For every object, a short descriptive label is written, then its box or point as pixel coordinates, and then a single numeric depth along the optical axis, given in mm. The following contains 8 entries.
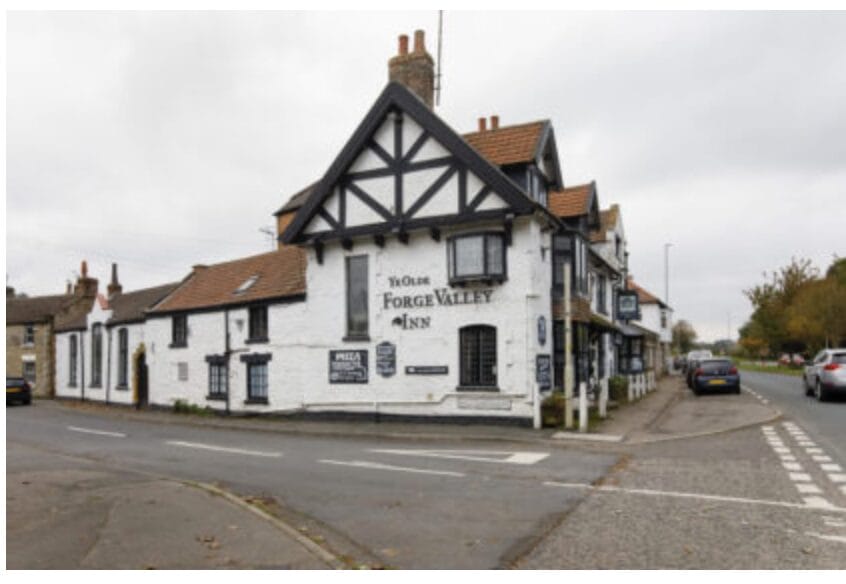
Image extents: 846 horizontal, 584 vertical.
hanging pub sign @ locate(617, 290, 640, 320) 28844
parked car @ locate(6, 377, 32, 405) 34406
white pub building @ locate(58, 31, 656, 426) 18906
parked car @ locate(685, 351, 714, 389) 34519
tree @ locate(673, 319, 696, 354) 104312
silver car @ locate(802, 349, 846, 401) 24031
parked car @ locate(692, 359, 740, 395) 29594
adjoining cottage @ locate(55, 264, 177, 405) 30781
